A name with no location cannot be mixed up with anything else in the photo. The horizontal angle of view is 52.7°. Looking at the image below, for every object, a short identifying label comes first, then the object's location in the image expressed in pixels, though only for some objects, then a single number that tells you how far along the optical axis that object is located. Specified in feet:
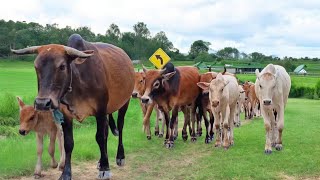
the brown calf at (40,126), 18.57
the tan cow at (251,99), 47.33
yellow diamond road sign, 35.95
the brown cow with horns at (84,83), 14.23
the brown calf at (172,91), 25.25
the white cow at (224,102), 24.90
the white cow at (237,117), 39.48
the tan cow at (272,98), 23.54
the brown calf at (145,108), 29.32
